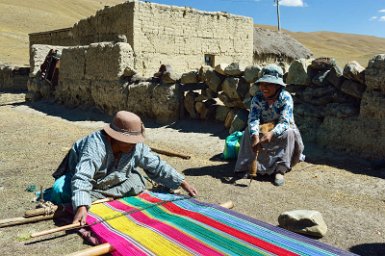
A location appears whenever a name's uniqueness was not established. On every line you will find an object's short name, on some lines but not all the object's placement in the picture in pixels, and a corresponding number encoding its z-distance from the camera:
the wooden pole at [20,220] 3.56
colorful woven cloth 2.85
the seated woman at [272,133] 4.98
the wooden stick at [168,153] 6.34
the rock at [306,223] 3.45
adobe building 10.85
